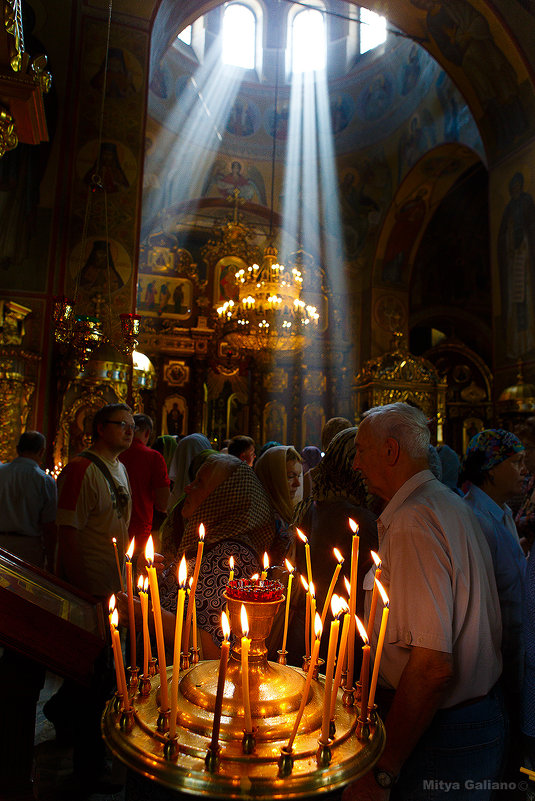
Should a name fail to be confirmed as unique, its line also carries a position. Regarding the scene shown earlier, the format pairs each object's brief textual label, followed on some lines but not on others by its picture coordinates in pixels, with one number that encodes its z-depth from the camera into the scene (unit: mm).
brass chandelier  10812
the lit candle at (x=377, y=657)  975
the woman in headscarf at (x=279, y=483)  2648
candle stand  823
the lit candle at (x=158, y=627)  904
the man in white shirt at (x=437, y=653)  1274
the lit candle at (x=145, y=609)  983
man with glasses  2709
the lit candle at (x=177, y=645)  827
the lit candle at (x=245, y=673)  799
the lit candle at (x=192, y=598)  998
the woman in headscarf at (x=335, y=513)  1846
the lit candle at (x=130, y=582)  1008
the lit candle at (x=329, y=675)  869
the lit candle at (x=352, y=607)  1050
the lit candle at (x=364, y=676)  982
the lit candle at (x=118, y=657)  915
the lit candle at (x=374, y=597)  1029
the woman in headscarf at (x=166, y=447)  5660
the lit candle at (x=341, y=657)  924
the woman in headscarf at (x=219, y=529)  1980
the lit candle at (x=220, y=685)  777
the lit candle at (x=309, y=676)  846
